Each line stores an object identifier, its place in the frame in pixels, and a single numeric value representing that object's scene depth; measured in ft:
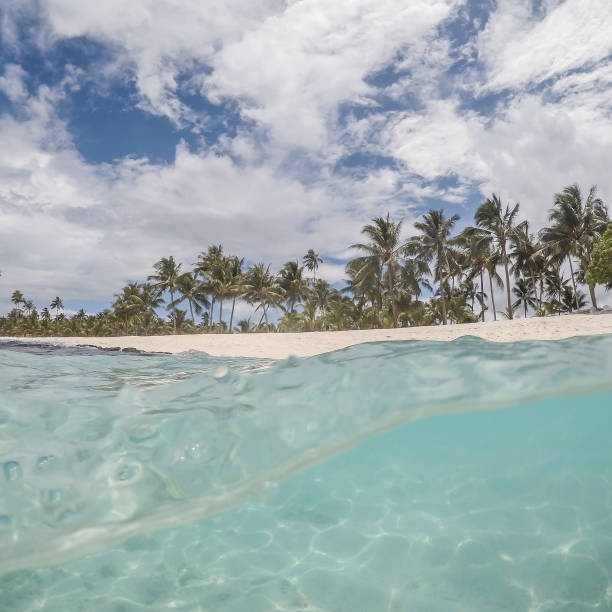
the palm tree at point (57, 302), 355.56
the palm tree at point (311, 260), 199.72
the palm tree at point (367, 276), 130.93
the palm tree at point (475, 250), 134.92
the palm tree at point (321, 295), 184.44
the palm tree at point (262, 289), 156.87
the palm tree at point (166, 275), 187.06
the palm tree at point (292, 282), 158.40
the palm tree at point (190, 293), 182.29
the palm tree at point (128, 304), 217.56
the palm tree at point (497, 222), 135.64
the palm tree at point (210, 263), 167.69
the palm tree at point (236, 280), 161.66
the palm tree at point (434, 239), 136.87
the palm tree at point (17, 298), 313.53
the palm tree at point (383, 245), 130.82
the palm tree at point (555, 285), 161.24
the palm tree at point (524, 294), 182.50
